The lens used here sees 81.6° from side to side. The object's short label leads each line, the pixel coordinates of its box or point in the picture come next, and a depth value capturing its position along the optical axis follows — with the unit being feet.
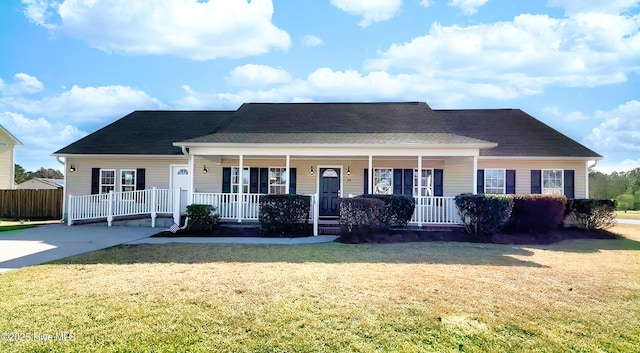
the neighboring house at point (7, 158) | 79.25
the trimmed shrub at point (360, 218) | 35.76
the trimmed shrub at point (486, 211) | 37.14
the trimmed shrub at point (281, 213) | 39.40
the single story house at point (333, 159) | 43.55
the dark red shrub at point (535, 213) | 39.32
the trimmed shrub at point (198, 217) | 41.19
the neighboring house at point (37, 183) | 108.88
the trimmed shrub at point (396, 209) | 38.32
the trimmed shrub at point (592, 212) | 42.50
